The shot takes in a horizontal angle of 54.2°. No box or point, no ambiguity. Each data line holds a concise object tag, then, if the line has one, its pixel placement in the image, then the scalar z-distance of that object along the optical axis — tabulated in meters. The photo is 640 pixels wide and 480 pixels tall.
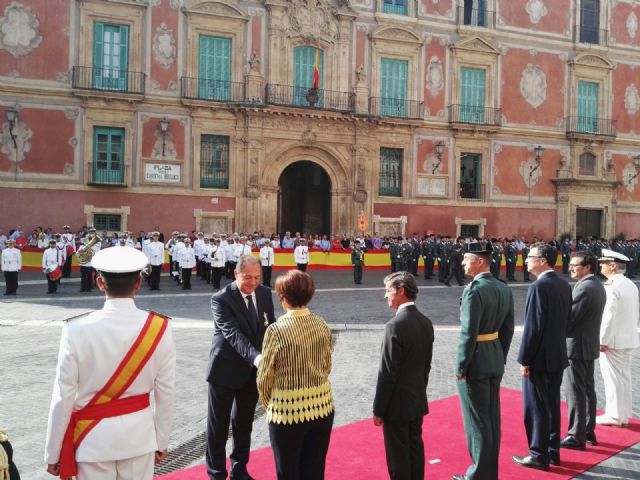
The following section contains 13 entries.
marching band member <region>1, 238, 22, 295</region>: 16.59
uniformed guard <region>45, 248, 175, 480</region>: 3.42
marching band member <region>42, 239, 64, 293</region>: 16.84
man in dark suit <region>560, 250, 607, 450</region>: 6.40
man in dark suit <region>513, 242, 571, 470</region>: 5.82
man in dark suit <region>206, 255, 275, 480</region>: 5.21
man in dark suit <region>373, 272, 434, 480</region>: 4.64
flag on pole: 27.28
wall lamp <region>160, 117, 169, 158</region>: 25.33
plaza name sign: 25.42
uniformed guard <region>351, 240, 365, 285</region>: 21.26
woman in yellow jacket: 4.14
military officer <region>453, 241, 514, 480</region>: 5.24
